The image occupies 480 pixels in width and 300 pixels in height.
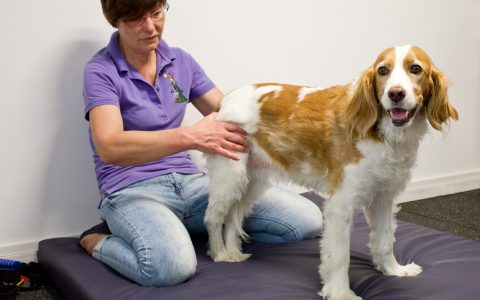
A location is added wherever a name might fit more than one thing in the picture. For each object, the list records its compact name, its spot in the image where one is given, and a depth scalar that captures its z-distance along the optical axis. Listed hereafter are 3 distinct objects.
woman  1.97
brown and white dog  1.68
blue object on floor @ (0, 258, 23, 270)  2.33
